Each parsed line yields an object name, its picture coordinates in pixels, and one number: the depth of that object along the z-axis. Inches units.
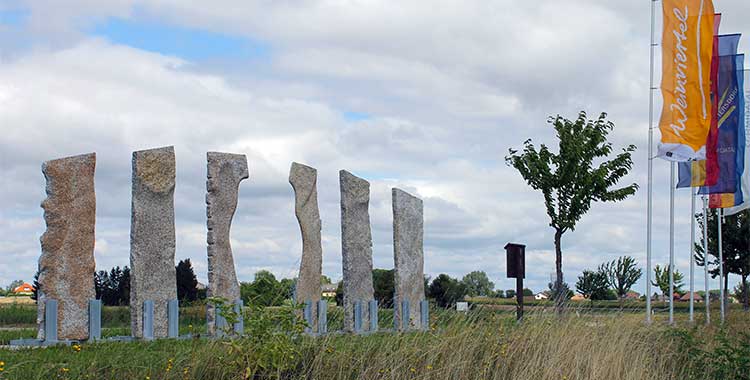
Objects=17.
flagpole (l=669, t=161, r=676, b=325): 725.3
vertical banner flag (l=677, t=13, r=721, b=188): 745.0
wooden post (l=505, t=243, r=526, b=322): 617.3
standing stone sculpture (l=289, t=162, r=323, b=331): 650.8
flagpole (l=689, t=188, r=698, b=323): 813.2
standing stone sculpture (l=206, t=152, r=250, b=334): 593.6
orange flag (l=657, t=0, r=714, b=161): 643.5
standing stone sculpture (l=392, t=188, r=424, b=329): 698.8
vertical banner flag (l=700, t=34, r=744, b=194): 761.6
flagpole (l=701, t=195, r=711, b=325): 783.5
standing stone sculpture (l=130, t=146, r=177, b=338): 558.9
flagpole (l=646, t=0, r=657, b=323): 685.9
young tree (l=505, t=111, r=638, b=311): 893.8
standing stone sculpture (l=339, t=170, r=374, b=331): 674.8
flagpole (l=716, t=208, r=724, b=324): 833.4
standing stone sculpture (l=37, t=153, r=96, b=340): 525.7
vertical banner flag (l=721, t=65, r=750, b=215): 805.1
